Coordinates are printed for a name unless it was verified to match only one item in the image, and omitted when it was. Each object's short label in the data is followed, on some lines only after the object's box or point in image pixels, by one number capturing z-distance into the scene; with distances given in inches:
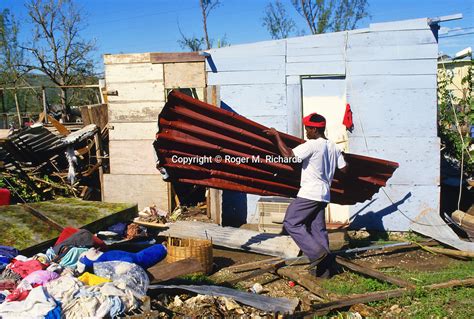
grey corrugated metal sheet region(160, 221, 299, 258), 277.9
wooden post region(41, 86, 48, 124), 647.5
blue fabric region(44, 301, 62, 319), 160.7
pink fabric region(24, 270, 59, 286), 190.9
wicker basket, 247.8
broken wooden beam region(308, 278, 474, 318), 187.2
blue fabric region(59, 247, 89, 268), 220.4
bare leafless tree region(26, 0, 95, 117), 1002.1
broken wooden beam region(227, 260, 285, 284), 228.7
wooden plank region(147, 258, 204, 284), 220.6
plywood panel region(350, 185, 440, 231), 330.6
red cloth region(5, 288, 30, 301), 175.9
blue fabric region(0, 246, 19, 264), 215.6
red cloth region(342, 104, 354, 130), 331.6
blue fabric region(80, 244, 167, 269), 223.4
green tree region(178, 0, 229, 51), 1085.3
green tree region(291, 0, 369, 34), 1114.7
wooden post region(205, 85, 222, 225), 346.0
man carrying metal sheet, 223.8
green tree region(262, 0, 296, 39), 1187.3
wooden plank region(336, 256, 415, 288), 211.8
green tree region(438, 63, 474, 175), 362.0
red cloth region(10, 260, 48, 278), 203.5
